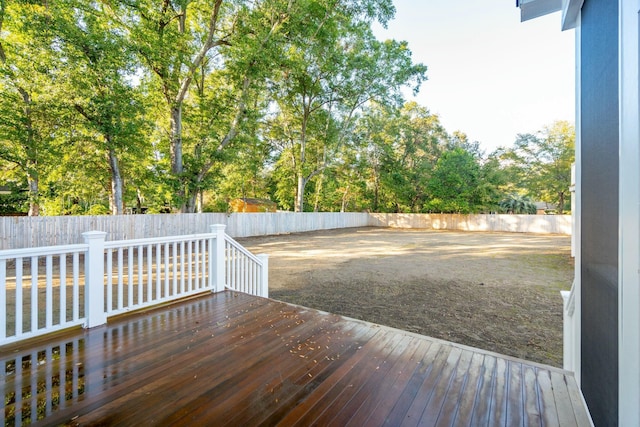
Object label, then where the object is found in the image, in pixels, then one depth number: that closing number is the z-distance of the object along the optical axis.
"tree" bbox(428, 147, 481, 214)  20.56
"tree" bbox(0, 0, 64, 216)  7.70
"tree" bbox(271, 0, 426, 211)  13.52
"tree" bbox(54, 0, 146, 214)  8.06
